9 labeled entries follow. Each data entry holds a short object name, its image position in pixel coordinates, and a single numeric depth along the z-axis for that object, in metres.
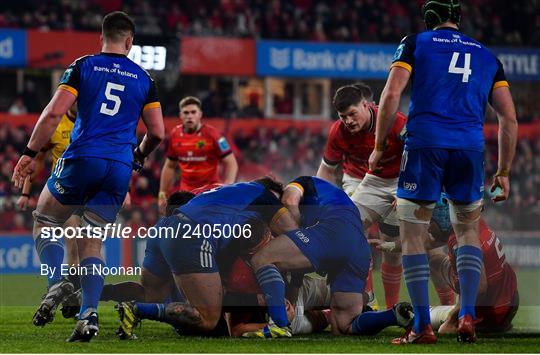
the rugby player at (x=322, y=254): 12.62
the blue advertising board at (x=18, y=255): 29.20
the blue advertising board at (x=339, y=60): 49.31
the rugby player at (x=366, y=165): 15.59
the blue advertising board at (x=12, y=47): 42.97
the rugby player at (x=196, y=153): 21.89
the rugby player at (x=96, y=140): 12.40
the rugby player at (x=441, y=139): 11.92
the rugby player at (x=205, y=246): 12.70
